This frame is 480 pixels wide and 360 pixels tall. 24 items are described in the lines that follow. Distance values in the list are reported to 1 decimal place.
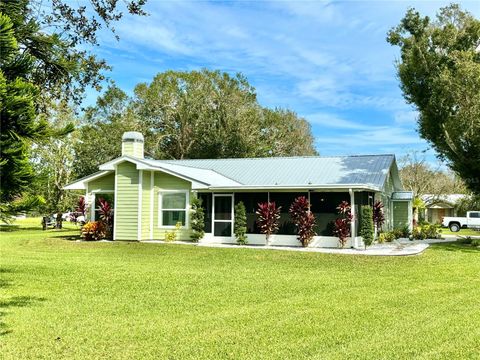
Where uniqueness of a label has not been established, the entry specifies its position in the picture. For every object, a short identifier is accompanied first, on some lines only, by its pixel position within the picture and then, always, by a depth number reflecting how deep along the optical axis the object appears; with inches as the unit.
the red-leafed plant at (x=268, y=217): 675.4
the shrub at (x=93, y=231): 756.0
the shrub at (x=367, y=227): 631.8
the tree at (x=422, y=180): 1716.3
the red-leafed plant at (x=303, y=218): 651.5
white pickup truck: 1333.7
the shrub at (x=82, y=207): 829.2
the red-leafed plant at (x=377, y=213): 761.0
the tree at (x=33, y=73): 194.7
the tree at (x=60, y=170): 1182.3
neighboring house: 1711.4
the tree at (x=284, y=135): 1637.6
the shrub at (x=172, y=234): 733.9
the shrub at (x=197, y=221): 714.2
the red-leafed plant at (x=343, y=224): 637.3
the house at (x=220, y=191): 681.0
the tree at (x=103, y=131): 1316.4
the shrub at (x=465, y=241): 786.3
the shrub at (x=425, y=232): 864.5
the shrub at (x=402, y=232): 868.6
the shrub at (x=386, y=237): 759.2
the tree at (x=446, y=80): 745.6
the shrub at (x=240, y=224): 695.1
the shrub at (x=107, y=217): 765.3
